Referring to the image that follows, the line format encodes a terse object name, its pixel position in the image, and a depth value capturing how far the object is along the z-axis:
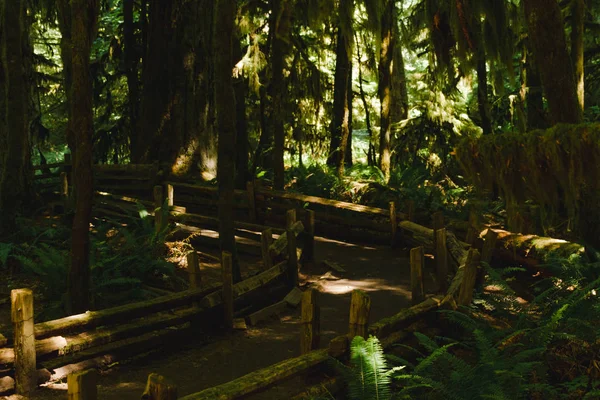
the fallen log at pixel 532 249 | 11.30
